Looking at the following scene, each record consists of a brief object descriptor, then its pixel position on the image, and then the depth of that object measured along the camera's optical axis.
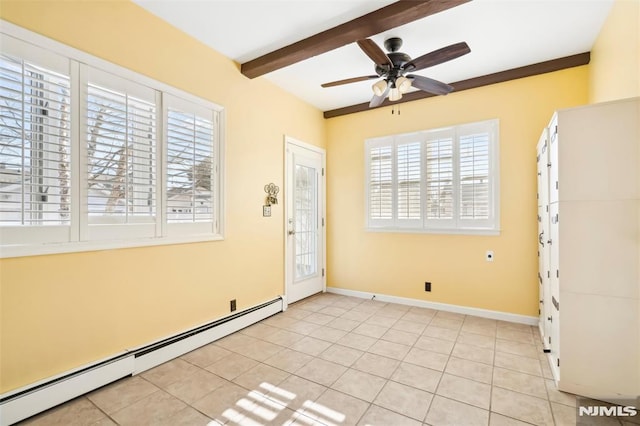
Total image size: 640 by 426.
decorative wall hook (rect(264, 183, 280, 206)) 3.69
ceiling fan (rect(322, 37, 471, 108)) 2.42
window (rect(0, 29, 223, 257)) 1.80
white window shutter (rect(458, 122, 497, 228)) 3.55
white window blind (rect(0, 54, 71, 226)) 1.76
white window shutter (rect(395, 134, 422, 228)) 4.02
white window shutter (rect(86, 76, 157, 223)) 2.14
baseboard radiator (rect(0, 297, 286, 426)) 1.77
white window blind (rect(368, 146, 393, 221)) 4.26
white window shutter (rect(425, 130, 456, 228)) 3.78
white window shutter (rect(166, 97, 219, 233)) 2.65
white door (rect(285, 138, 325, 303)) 4.06
